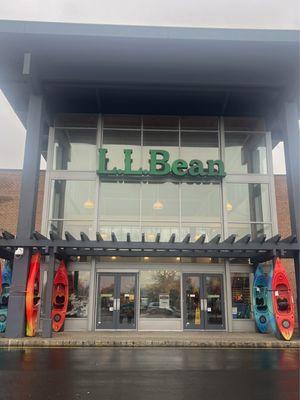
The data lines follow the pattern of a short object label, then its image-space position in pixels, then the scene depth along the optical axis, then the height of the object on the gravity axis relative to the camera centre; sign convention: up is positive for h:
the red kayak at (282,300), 14.82 +0.23
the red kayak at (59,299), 16.50 +0.20
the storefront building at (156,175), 16.20 +5.74
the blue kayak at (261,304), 16.86 +0.08
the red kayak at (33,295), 15.08 +0.32
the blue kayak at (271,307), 15.22 -0.03
